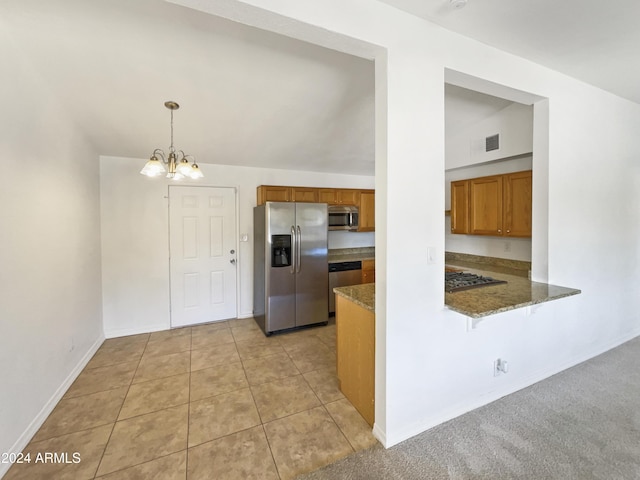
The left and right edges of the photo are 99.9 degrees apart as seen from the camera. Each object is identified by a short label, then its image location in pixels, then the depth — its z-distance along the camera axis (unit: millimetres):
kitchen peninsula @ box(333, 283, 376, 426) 1930
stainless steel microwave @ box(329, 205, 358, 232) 4398
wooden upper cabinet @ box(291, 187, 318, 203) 4148
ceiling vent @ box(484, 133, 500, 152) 3217
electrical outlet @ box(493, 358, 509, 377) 2145
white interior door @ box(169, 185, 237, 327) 3881
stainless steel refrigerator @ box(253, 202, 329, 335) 3586
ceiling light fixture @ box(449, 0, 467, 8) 1559
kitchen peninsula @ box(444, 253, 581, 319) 1682
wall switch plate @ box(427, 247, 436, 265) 1797
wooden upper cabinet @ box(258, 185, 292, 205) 3979
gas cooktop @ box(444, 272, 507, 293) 2172
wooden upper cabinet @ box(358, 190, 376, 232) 4672
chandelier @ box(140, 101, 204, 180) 2154
